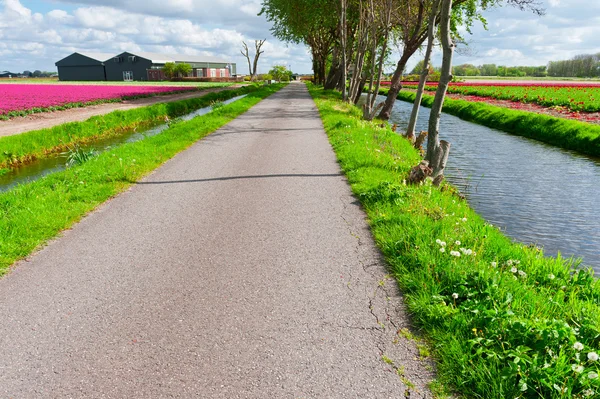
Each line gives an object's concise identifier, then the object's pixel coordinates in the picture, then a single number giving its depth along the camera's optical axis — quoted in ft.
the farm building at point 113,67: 302.86
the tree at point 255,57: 310.24
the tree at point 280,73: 400.47
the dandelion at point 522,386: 9.15
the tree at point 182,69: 298.35
